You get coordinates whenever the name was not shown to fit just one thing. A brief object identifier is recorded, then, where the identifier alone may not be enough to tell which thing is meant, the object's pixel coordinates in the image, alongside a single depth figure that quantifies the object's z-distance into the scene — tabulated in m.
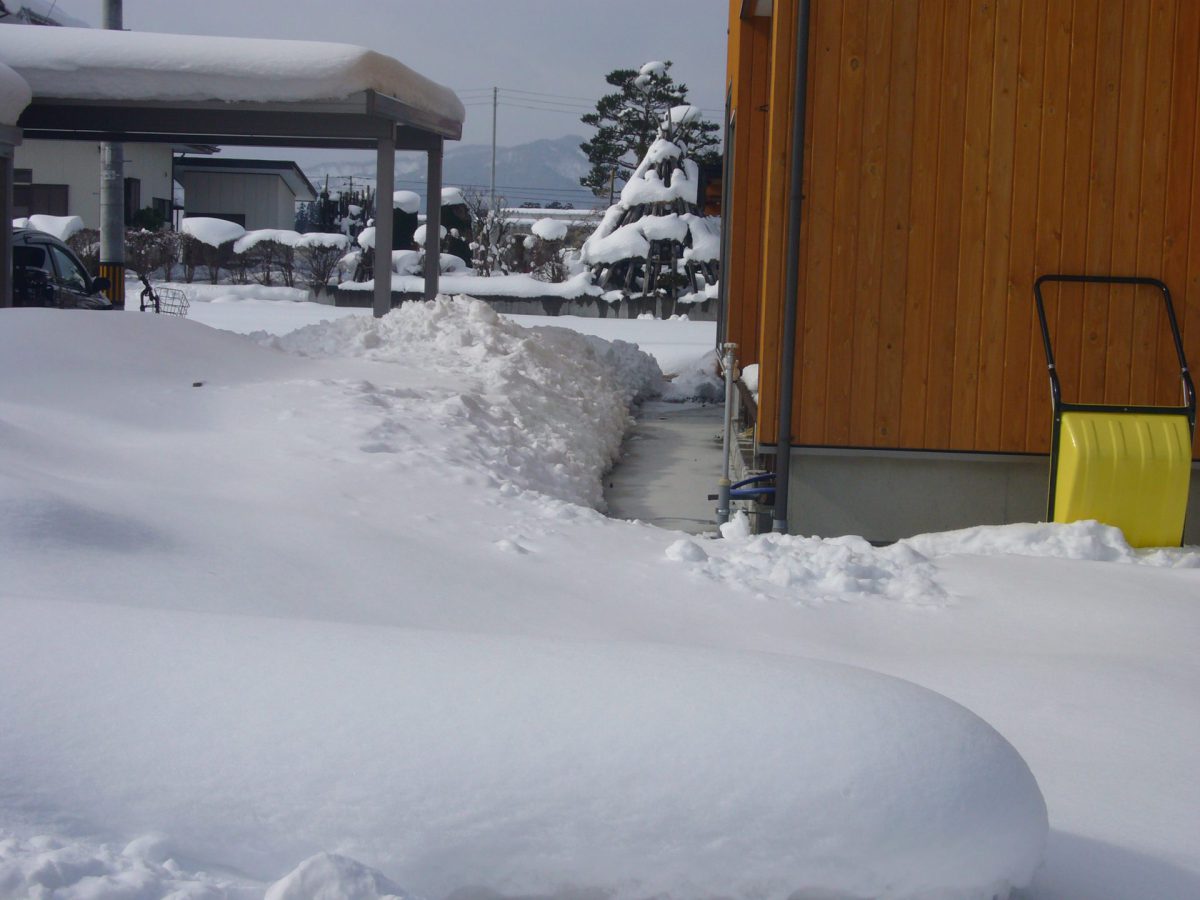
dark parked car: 13.84
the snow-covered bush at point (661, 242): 26.38
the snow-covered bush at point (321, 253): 28.58
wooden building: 5.79
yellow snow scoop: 5.49
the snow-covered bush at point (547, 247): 31.41
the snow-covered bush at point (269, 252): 29.25
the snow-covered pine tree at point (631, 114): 33.19
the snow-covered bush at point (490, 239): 33.97
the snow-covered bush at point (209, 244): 29.23
